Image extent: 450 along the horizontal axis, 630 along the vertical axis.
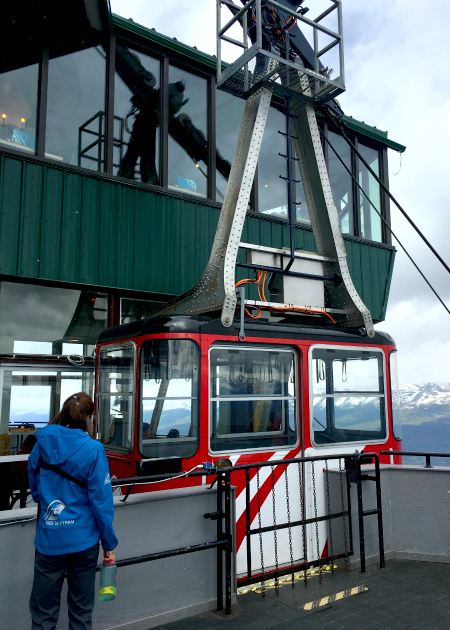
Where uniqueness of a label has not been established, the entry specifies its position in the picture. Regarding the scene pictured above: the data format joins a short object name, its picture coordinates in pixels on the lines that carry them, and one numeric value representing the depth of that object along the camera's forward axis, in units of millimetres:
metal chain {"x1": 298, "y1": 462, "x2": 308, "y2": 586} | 5605
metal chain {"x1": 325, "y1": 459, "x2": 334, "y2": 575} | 5377
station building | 8102
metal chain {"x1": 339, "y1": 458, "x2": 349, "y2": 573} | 5406
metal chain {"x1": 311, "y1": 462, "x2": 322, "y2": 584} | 5405
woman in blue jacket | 3127
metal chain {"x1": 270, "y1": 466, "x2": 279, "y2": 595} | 4766
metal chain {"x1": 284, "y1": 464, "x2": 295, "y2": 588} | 4939
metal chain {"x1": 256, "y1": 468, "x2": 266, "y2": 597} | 4684
